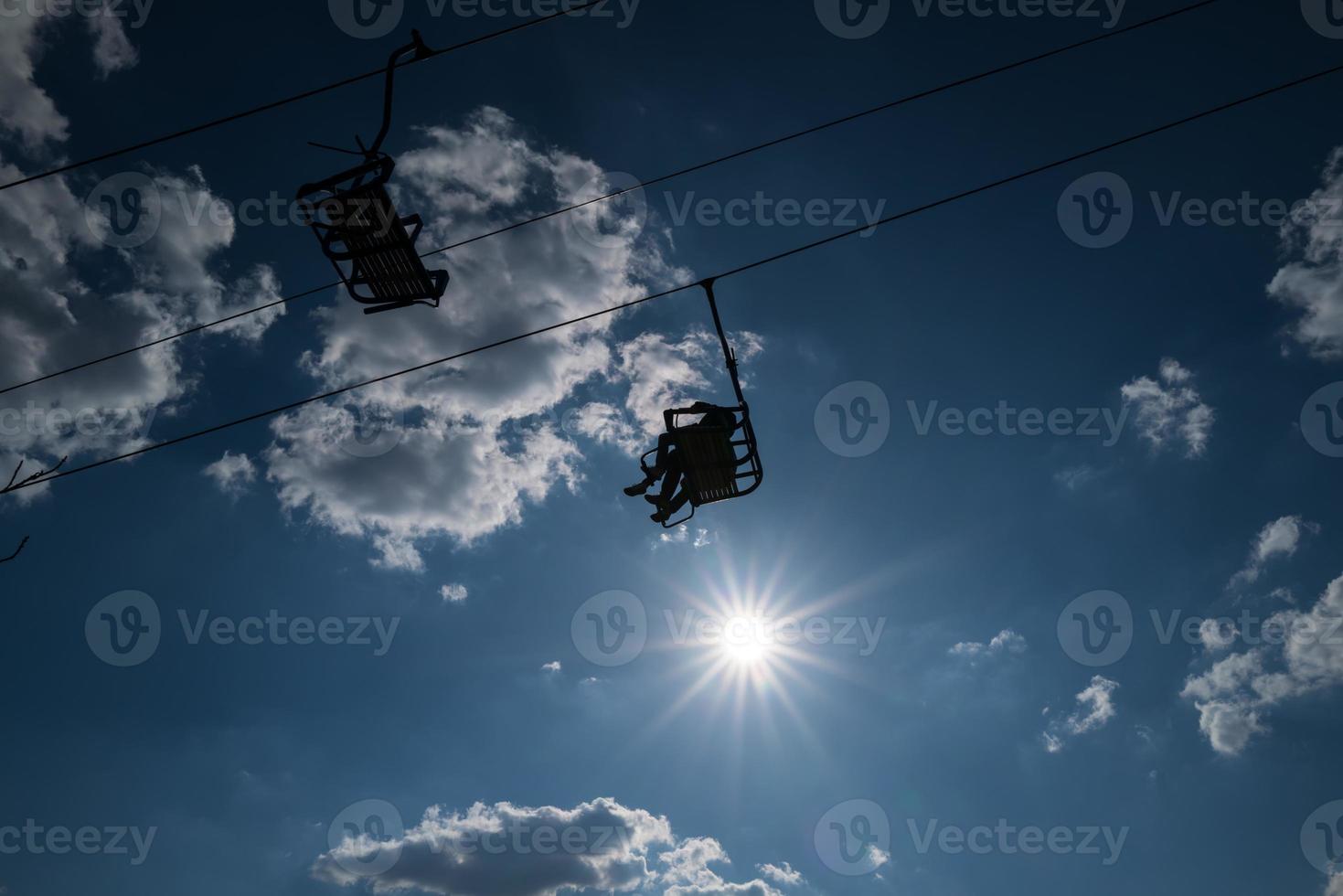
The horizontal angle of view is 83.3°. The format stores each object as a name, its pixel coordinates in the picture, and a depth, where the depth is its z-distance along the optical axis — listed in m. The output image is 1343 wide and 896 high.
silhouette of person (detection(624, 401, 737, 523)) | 11.81
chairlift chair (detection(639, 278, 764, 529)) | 9.92
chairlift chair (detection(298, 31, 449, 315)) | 7.77
